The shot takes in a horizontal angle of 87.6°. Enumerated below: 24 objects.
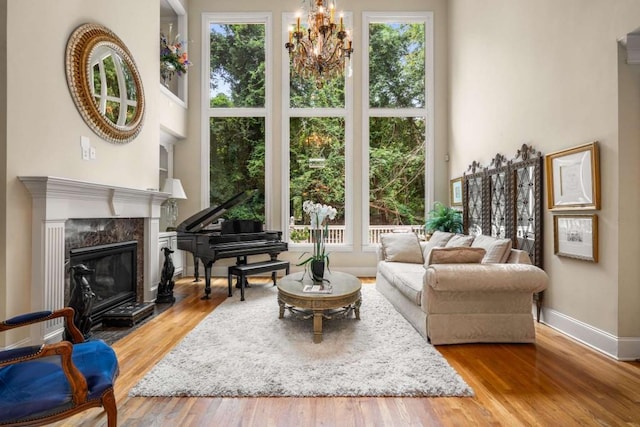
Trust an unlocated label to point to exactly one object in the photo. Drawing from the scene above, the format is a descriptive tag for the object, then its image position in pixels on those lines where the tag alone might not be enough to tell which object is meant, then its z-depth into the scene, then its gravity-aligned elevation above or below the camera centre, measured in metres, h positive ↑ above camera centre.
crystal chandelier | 3.50 +1.83
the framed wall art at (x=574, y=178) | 2.82 +0.34
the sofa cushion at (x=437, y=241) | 4.59 -0.36
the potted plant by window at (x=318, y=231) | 3.46 -0.17
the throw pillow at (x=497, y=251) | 3.40 -0.36
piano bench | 4.45 -0.76
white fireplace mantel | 2.67 -0.08
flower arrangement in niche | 5.23 +2.46
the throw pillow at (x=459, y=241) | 4.11 -0.32
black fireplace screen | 3.34 -0.66
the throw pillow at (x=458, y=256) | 3.15 -0.38
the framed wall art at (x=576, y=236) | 2.85 -0.19
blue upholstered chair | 1.35 -0.75
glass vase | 3.52 -0.58
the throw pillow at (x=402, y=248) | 4.70 -0.47
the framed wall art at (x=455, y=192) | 5.54 +0.41
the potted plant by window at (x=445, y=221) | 5.29 -0.09
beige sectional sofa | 2.82 -0.73
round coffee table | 2.98 -0.76
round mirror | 3.11 +1.37
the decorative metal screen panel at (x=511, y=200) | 3.54 +0.19
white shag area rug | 2.18 -1.13
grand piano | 4.57 -0.35
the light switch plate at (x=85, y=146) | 3.19 +0.66
